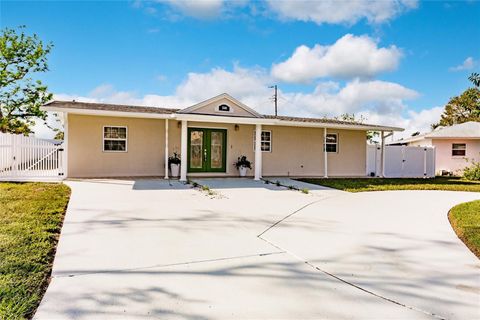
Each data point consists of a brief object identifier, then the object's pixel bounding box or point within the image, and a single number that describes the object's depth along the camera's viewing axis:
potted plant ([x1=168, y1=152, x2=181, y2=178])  13.71
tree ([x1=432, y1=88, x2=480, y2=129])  41.97
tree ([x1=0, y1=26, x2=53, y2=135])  23.89
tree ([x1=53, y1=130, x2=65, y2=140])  34.05
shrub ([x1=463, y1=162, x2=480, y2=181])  18.12
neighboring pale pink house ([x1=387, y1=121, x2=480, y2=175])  22.31
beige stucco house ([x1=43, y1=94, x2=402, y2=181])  12.91
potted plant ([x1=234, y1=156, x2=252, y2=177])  14.96
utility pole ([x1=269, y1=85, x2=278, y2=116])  38.00
